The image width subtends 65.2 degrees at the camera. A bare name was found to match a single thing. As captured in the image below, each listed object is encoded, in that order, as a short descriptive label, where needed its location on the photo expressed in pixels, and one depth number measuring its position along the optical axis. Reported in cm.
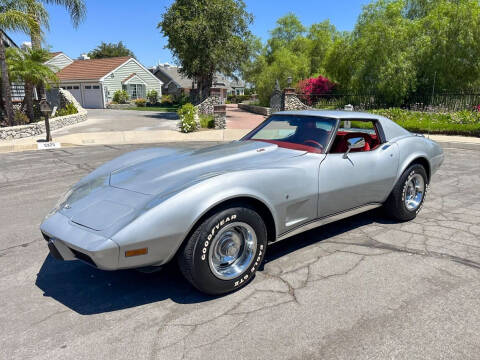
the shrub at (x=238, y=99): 6044
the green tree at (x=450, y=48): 2039
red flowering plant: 2598
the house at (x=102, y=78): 3938
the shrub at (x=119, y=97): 4036
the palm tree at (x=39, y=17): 1731
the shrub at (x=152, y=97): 4356
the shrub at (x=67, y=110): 2169
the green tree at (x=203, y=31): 2281
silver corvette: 272
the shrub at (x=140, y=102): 4097
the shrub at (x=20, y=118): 1740
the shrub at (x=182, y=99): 4151
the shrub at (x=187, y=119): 1703
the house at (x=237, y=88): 7833
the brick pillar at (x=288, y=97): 2383
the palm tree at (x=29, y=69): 1711
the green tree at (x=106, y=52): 7250
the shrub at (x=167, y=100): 4374
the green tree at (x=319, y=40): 4422
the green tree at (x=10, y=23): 1510
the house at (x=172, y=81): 5578
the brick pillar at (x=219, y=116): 1822
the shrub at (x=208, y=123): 1870
